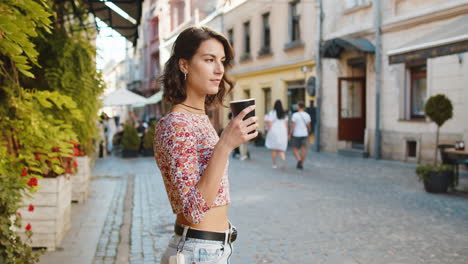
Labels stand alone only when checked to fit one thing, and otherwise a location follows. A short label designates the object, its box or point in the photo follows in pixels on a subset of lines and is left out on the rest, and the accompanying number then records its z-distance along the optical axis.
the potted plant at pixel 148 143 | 19.35
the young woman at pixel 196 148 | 1.92
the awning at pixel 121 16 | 4.99
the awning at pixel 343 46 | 16.64
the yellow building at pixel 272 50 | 21.83
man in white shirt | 13.50
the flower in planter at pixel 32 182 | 4.14
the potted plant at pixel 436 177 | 9.28
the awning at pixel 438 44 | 9.25
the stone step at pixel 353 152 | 17.07
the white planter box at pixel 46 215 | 5.35
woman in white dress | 13.60
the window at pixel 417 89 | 15.26
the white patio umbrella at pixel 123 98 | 20.95
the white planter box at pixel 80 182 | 8.28
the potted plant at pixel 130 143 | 19.19
